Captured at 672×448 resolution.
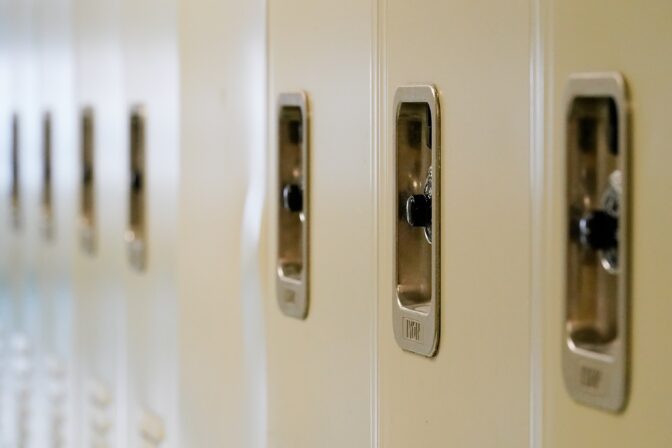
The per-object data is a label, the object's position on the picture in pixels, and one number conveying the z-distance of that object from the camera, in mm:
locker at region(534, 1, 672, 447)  760
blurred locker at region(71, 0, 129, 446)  2064
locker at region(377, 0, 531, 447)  926
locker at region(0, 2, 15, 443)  2949
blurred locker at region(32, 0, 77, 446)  2418
